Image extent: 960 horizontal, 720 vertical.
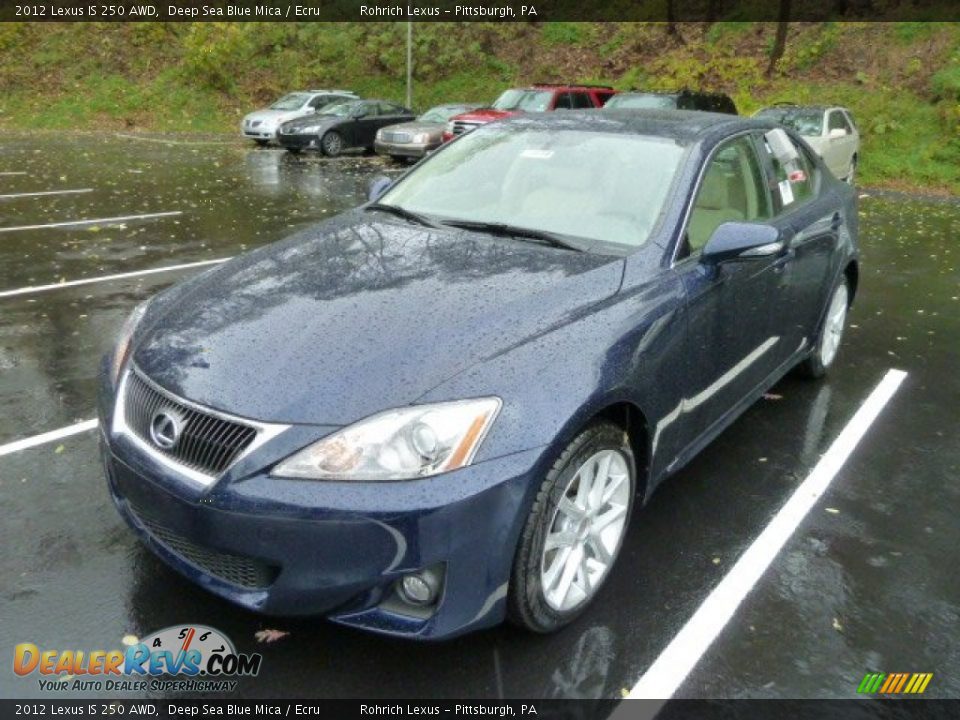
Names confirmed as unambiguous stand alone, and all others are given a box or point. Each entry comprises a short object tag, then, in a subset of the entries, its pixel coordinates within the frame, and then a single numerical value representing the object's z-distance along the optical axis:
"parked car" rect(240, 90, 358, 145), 20.97
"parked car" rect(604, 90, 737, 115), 15.17
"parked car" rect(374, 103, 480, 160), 18.44
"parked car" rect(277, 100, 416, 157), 19.17
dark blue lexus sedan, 2.35
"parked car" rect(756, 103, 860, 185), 14.33
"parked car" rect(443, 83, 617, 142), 17.28
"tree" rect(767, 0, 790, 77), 22.70
